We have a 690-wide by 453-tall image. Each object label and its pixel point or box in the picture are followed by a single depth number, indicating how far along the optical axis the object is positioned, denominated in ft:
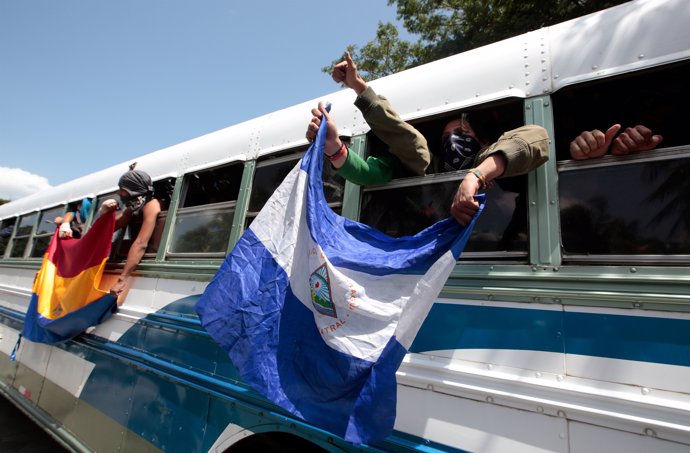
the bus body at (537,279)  4.16
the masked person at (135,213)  10.19
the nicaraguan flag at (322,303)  4.70
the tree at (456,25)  23.77
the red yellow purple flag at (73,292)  10.50
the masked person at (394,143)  5.85
